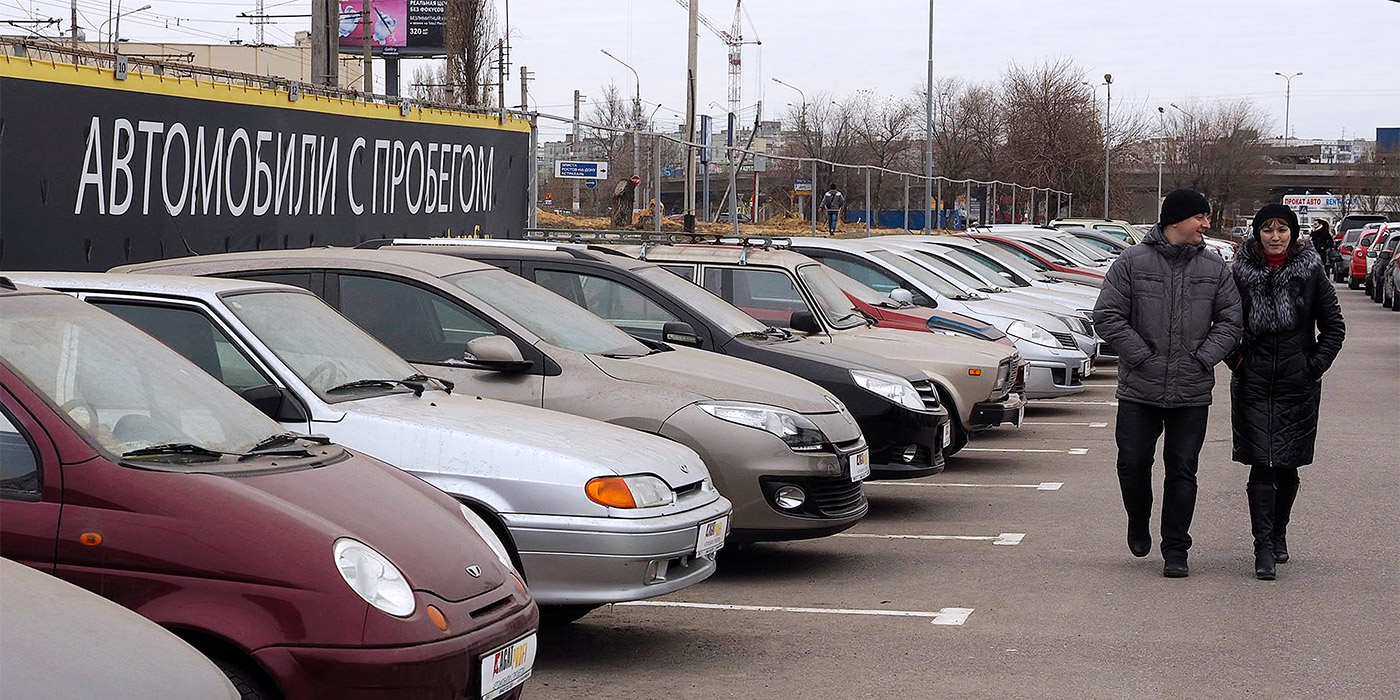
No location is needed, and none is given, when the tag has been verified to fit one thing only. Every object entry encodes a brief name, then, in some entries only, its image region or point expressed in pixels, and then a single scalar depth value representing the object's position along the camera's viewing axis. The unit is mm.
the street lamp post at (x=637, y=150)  17823
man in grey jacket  7594
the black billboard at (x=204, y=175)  10180
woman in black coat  7617
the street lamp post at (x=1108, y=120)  70088
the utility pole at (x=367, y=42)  29644
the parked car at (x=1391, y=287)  32531
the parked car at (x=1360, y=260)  42719
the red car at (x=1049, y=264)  22719
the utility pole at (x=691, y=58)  26906
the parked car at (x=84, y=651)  2832
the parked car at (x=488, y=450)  5738
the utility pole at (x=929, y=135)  38688
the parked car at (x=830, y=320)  11023
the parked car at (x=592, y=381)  7258
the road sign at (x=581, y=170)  22625
